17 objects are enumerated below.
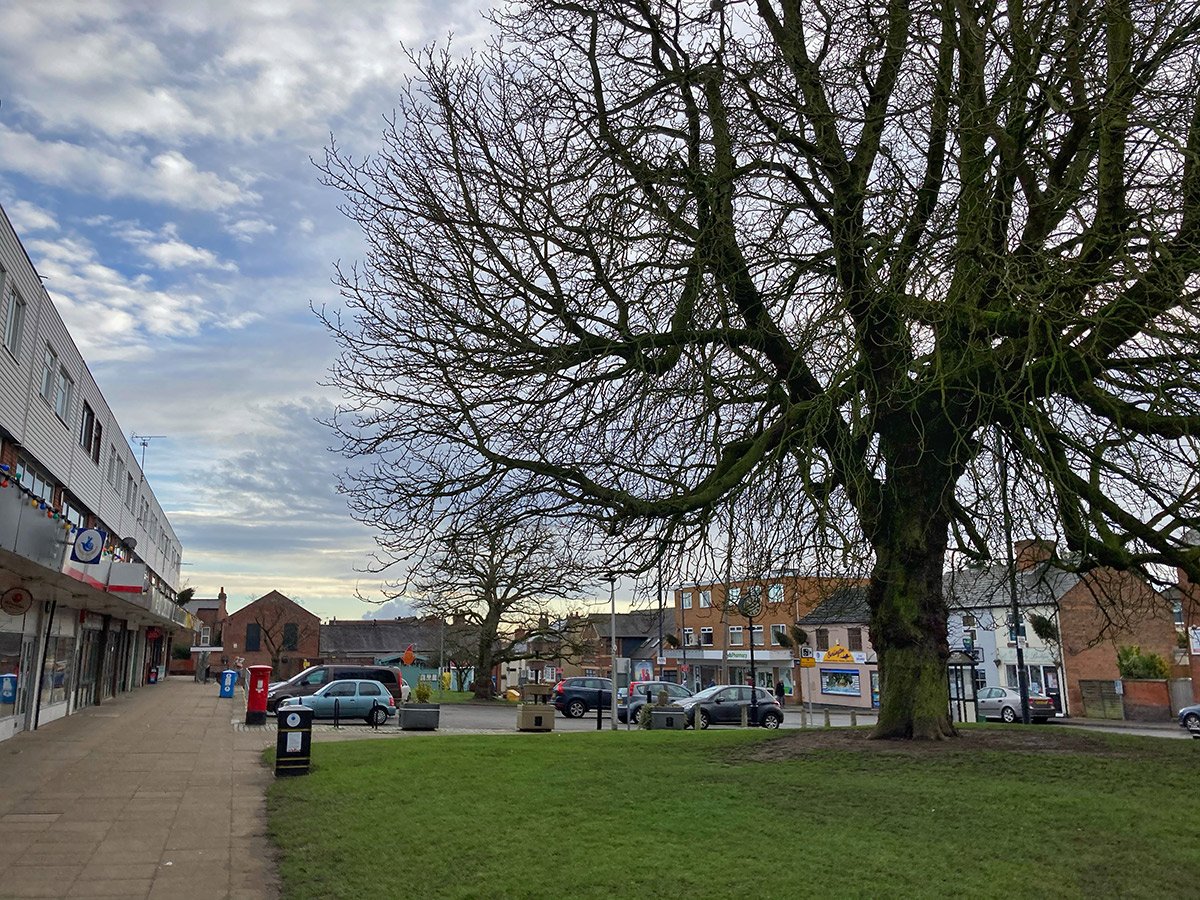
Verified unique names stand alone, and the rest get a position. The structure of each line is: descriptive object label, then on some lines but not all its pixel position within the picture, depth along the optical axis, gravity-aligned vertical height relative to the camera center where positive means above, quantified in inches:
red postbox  1008.9 -44.0
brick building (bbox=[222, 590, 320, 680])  3558.1 +79.7
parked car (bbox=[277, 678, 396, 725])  1168.2 -55.0
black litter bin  549.0 -51.0
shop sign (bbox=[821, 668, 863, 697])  2282.2 -52.2
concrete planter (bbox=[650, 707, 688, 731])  1039.6 -64.5
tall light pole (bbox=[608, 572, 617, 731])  1133.7 -11.5
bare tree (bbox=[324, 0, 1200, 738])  407.5 +173.0
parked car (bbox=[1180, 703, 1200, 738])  1316.4 -76.3
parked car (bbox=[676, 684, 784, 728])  1314.0 -64.4
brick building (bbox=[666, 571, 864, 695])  2508.6 +22.3
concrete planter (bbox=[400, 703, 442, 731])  1045.2 -65.0
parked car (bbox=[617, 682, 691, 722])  1419.3 -50.6
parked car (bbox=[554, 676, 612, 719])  1505.9 -58.5
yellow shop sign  1529.3 +13.2
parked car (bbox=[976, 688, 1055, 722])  1483.8 -67.7
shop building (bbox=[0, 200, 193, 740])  704.4 +102.9
